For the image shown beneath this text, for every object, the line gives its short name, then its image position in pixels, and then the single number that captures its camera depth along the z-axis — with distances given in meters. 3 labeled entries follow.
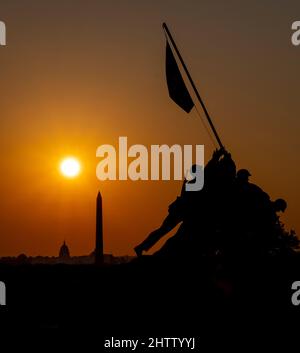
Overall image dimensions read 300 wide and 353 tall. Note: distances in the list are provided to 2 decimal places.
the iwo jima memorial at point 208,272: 27.47
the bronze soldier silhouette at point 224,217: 27.72
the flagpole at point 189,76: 29.81
